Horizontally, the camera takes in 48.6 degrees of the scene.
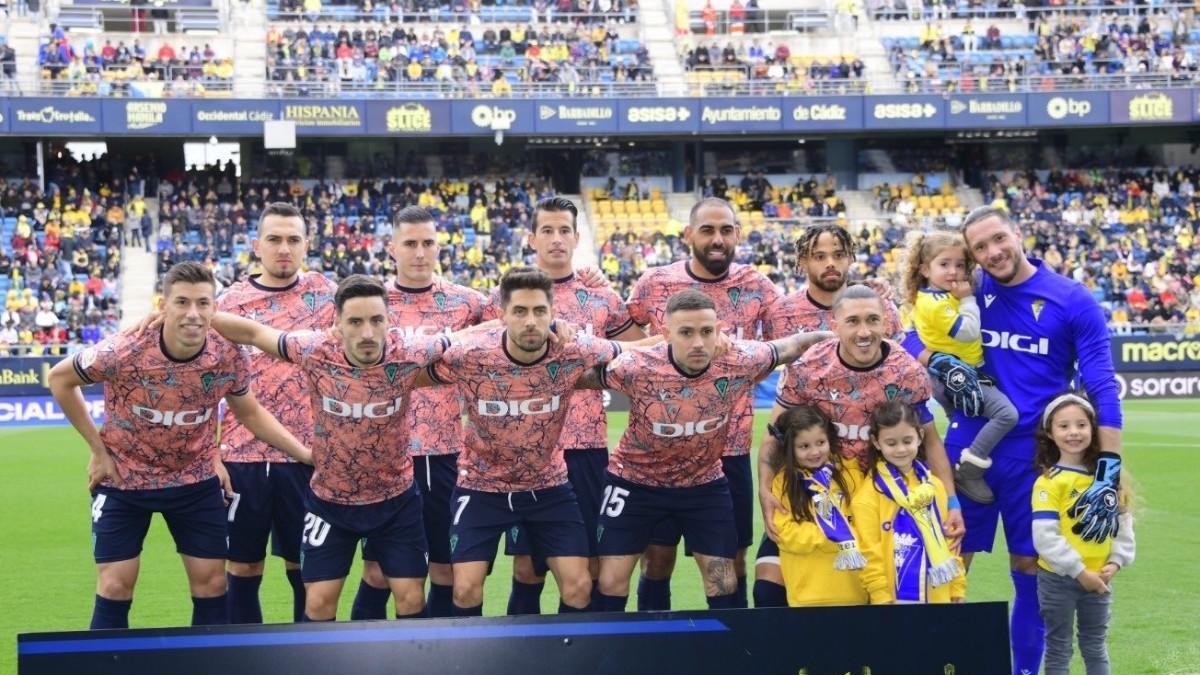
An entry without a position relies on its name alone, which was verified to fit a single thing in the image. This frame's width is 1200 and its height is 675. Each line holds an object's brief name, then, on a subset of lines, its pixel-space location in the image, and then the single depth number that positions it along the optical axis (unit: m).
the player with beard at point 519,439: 6.26
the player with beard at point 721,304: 7.09
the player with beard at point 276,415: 7.21
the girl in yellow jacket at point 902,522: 5.91
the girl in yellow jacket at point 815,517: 6.06
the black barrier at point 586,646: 4.90
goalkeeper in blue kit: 6.31
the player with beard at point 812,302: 6.56
